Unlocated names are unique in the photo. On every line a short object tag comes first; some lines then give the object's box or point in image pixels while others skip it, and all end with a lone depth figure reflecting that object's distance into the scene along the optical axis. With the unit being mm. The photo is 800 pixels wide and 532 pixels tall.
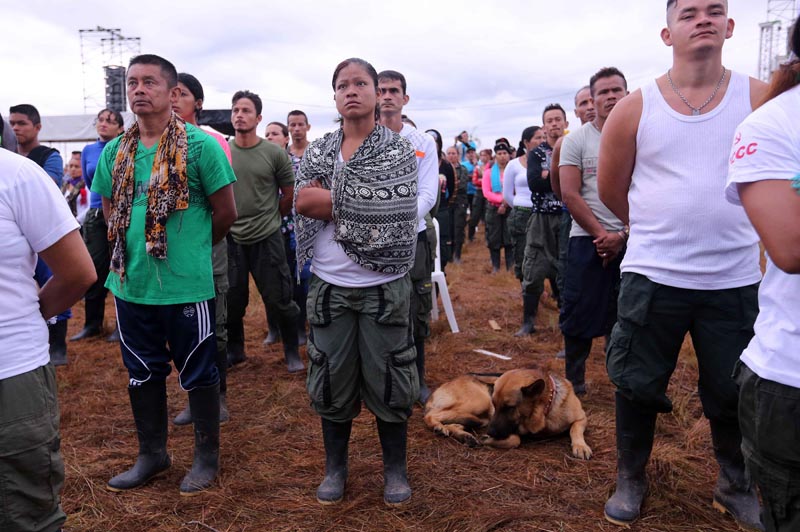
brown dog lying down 3707
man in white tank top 2434
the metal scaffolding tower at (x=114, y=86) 23672
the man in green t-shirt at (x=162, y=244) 3020
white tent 19891
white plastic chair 6695
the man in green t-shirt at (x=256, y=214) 4914
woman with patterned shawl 2850
